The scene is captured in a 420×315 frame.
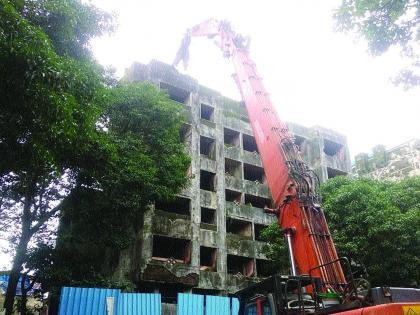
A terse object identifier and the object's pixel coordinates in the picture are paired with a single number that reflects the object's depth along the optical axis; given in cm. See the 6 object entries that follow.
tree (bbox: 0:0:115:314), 677
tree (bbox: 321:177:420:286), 1619
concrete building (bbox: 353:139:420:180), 3547
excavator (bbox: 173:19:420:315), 487
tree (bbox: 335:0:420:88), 879
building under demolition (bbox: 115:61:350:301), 2364
